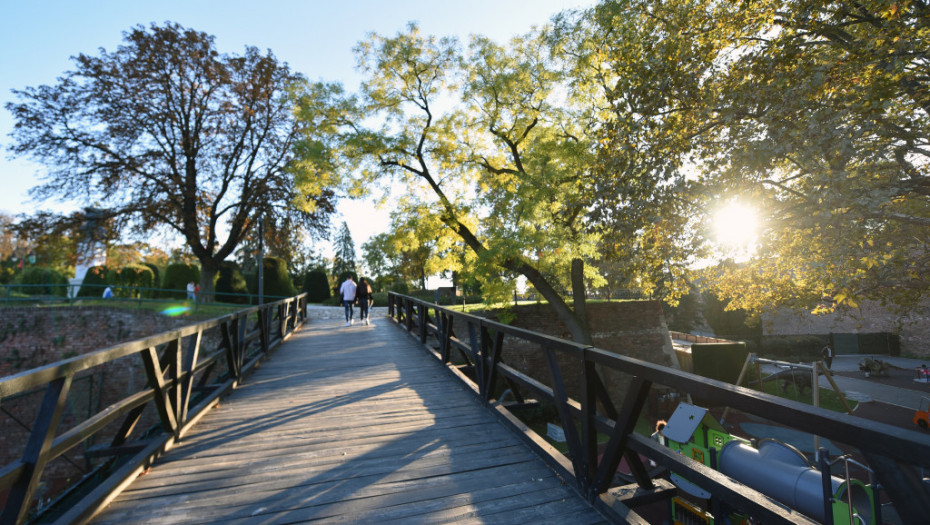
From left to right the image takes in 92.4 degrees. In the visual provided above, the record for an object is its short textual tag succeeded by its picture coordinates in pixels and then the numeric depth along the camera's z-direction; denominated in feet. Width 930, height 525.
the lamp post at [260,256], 53.51
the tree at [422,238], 45.88
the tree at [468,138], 45.73
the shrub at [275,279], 84.48
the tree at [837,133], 16.47
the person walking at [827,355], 40.96
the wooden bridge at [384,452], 6.47
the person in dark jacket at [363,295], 51.70
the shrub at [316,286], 106.63
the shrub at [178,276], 85.61
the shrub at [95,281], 83.35
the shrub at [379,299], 106.11
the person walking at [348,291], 49.52
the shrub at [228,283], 78.59
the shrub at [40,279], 90.94
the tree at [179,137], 56.75
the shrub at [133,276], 86.17
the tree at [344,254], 201.26
